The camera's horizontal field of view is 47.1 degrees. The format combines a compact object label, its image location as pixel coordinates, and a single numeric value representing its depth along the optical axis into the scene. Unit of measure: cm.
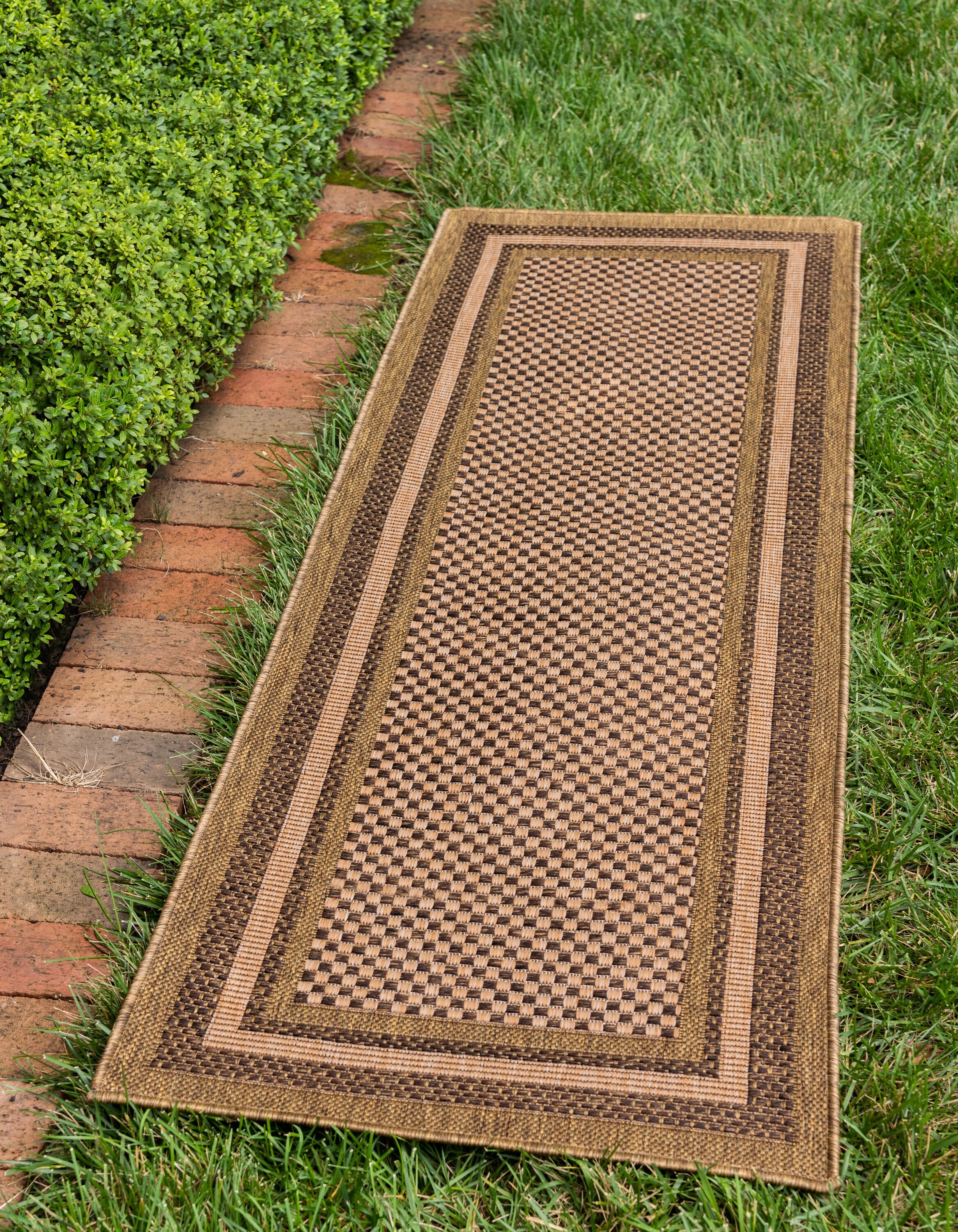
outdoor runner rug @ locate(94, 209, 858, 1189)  169
